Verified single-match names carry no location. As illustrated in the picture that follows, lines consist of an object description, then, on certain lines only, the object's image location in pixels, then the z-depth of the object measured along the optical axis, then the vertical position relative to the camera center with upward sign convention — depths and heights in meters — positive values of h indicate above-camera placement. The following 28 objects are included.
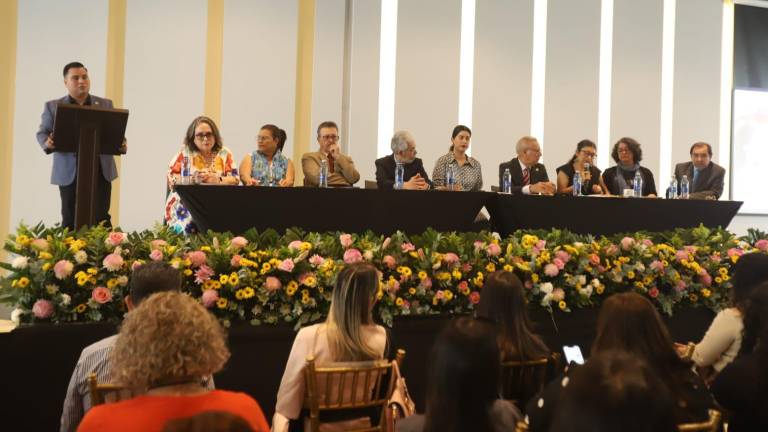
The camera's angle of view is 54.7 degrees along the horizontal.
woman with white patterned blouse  5.95 +0.43
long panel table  4.14 +0.05
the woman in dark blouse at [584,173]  5.96 +0.41
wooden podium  4.10 +0.38
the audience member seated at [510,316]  2.64 -0.35
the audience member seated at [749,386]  2.17 -0.47
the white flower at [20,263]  3.30 -0.26
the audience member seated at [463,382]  1.74 -0.39
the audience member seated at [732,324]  2.78 -0.37
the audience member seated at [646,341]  2.04 -0.32
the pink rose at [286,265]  3.56 -0.25
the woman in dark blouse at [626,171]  6.34 +0.46
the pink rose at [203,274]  3.49 -0.30
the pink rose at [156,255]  3.46 -0.22
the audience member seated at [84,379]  2.25 -0.52
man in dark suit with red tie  5.97 +0.44
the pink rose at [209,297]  3.45 -0.41
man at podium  5.36 +0.32
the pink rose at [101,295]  3.31 -0.40
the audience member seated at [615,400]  1.36 -0.33
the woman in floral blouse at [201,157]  4.81 +0.36
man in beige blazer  5.59 +0.40
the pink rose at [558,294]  4.07 -0.40
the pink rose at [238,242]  3.62 -0.15
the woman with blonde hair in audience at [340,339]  2.66 -0.45
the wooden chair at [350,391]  2.50 -0.61
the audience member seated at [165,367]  1.56 -0.35
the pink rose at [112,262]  3.35 -0.25
